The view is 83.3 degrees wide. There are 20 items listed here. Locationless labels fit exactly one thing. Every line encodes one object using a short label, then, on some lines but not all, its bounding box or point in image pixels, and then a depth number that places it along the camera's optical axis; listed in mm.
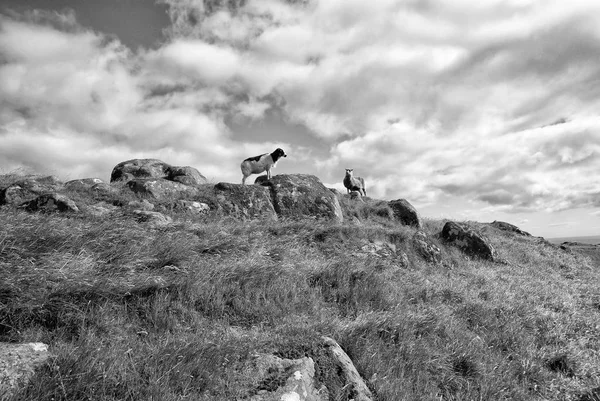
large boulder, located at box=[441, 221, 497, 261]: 17641
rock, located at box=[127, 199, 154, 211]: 11602
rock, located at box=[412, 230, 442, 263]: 14562
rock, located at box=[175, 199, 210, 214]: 13008
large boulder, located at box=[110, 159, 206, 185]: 22406
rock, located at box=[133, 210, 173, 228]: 9320
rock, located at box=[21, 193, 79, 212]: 10273
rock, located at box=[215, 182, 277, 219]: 14297
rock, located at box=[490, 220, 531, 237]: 31459
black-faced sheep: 18094
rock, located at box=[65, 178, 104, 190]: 14252
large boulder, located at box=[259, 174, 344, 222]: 15805
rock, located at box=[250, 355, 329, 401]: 3635
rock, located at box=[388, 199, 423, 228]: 21391
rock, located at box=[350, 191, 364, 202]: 24806
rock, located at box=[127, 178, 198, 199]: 14565
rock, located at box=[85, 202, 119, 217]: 10181
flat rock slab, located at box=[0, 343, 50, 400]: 2879
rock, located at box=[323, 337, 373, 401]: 4168
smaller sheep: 29172
